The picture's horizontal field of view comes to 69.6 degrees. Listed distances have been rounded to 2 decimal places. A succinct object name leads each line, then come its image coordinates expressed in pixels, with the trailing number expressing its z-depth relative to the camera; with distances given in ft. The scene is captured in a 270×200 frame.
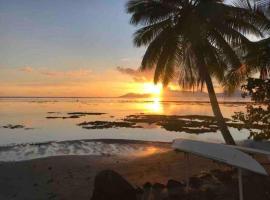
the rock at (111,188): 19.05
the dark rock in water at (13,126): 73.24
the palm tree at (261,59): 23.67
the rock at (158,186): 21.85
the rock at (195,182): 21.13
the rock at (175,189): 19.81
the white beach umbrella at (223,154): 13.36
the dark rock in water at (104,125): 75.70
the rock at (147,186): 22.22
